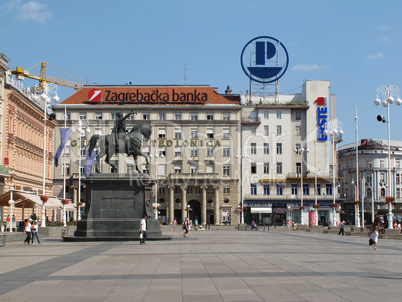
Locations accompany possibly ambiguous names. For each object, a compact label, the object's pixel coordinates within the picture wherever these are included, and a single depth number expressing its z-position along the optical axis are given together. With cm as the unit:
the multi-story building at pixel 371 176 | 13112
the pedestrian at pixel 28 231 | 3500
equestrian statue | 3781
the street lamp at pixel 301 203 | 9388
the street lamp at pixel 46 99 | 4168
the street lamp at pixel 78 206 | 5711
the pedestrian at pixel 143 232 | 3253
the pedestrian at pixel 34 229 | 3555
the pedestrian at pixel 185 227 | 4799
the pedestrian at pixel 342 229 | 5277
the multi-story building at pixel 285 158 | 10106
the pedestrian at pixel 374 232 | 3028
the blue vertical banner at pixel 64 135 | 5012
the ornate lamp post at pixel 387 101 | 4075
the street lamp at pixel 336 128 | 5602
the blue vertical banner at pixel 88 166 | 5639
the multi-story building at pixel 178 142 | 9856
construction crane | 7321
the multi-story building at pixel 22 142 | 6222
